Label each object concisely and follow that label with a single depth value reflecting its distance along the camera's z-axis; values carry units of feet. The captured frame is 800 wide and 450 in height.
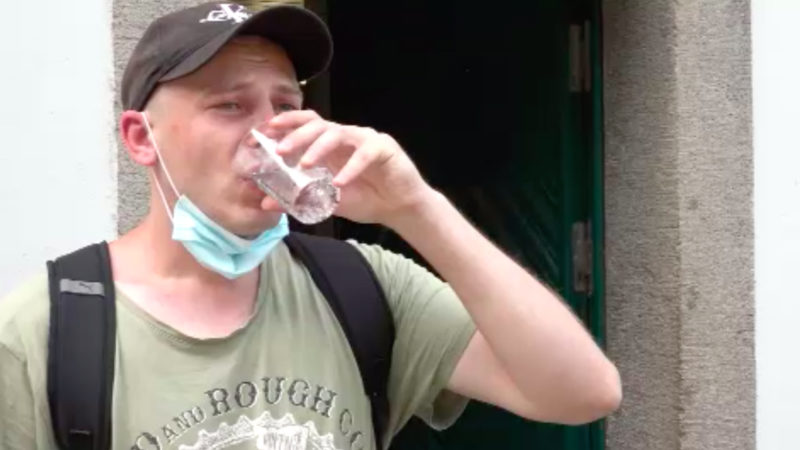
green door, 14.25
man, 5.64
